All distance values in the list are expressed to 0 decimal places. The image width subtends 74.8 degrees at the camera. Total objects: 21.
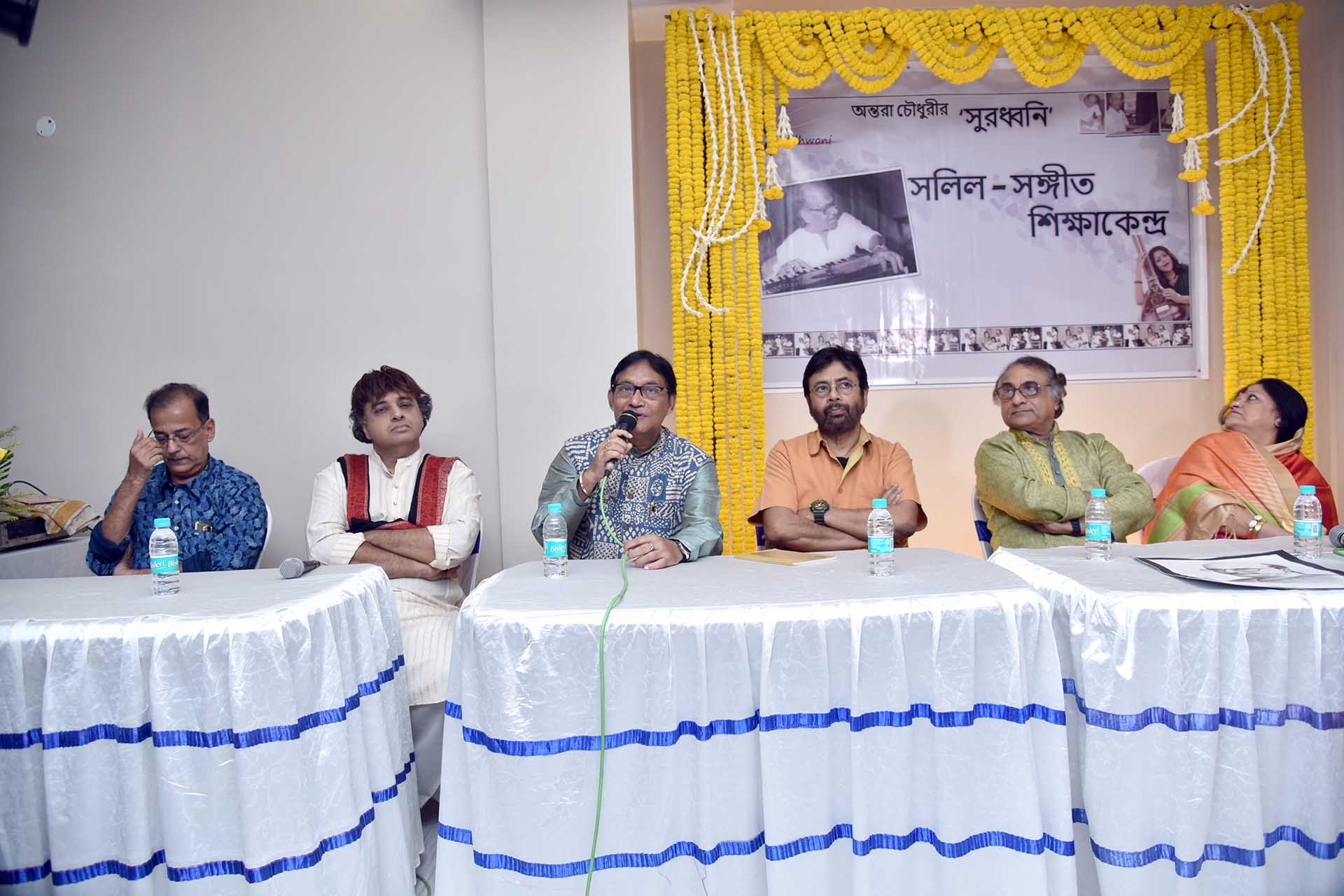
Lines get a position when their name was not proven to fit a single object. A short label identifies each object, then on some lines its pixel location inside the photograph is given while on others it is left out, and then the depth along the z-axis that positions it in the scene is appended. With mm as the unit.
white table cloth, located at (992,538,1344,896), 1721
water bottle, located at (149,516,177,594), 1990
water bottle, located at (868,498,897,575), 2028
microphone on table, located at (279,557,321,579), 2168
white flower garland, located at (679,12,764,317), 3650
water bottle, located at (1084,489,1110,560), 2156
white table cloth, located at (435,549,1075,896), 1705
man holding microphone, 2639
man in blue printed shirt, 2680
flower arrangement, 2854
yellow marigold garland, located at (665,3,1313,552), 3645
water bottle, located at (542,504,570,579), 2111
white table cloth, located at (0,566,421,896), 1710
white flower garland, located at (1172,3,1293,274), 3695
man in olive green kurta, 2914
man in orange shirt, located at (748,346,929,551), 3059
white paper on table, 1841
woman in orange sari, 2990
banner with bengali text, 4125
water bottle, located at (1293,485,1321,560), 2186
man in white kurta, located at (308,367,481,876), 2641
